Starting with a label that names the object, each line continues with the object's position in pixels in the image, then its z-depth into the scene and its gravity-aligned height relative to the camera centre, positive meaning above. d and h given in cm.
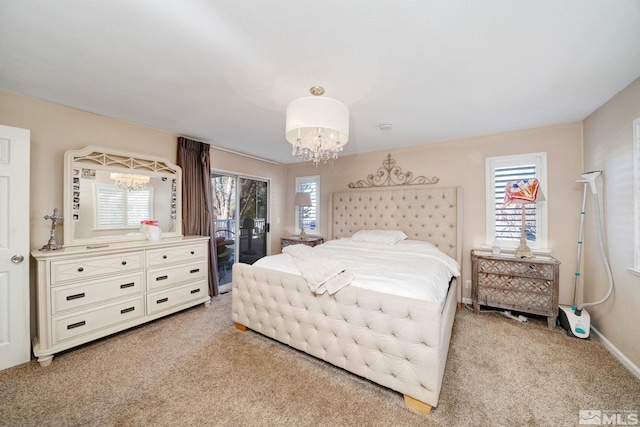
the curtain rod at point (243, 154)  385 +106
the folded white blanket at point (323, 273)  194 -53
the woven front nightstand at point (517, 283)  262 -85
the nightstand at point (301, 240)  432 -53
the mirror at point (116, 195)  247 +22
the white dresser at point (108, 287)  204 -77
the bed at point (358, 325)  155 -91
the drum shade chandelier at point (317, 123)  179 +71
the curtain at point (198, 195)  340 +28
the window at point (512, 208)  297 +5
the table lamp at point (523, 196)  277 +19
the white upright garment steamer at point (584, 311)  233 -107
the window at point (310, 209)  476 +8
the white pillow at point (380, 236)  344 -37
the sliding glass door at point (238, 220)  405 -13
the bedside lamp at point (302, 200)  453 +25
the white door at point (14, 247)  194 -28
